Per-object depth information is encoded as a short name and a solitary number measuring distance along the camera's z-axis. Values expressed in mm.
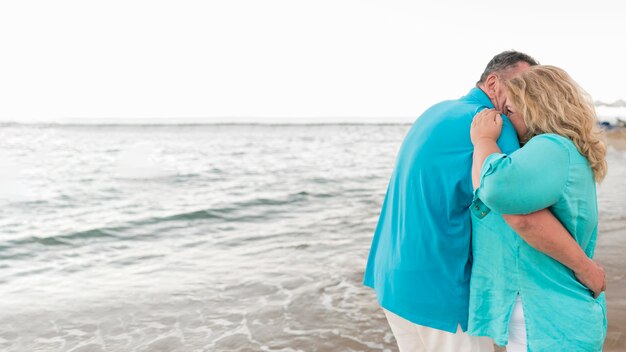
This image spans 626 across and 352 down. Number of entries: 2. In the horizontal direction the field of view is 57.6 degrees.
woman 1887
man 2197
